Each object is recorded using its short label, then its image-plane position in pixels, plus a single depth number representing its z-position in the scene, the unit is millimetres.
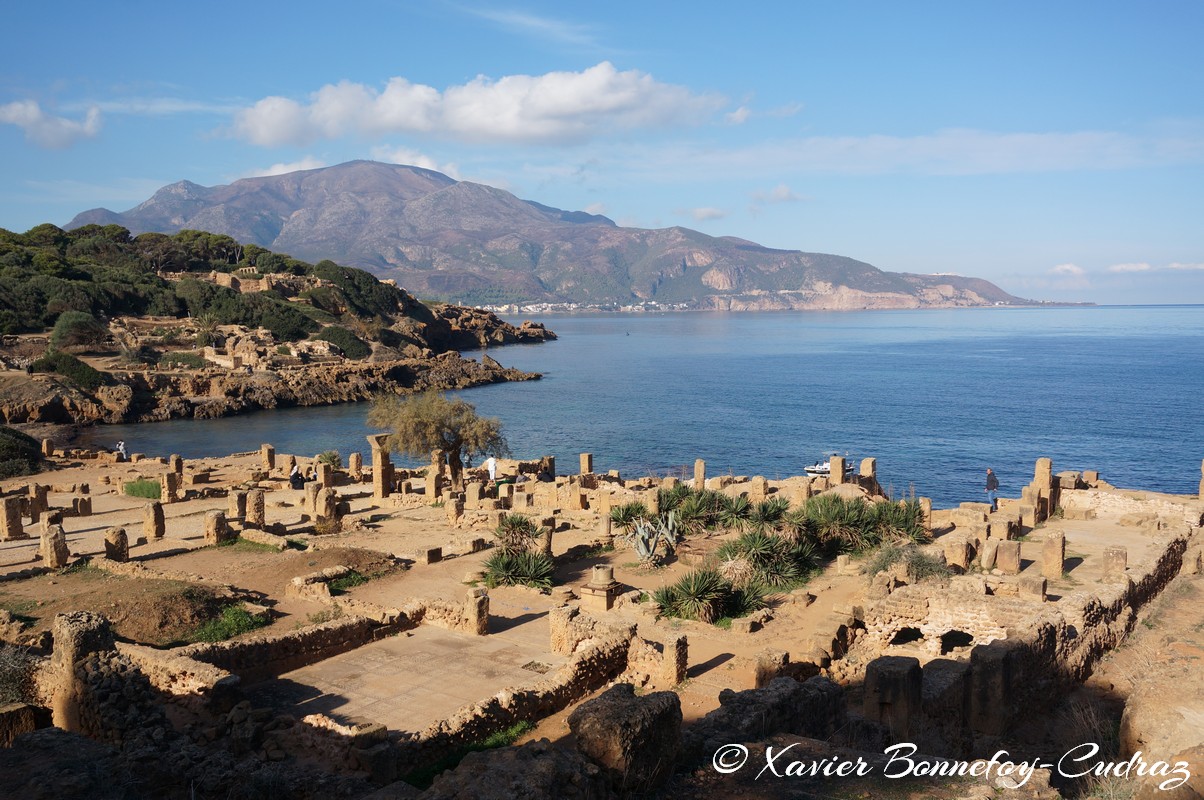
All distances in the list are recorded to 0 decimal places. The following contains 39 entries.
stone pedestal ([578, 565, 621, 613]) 18000
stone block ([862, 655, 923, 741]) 11664
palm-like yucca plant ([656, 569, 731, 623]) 17312
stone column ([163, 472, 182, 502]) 29891
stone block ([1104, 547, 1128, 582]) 19094
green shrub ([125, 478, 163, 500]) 31391
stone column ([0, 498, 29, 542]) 24062
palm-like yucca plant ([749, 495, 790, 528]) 23062
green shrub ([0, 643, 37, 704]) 12047
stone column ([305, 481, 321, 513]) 27181
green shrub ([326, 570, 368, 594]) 19375
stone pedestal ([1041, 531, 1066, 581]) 20062
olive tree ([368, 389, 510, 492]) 37094
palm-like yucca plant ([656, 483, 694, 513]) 24922
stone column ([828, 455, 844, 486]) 29867
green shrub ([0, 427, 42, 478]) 37469
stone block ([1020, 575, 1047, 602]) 16703
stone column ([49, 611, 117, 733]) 11625
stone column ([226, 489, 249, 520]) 26281
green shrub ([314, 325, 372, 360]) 103938
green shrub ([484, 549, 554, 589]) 19906
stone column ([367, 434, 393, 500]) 31594
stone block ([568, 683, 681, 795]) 7879
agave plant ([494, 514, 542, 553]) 22172
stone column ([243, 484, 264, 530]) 25578
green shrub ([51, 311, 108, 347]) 80812
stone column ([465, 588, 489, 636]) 16359
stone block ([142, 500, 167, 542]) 23703
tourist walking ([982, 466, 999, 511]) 31859
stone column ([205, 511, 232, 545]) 23562
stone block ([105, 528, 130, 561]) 21188
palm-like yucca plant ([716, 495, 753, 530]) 23906
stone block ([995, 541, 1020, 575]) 20141
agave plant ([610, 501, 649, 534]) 24391
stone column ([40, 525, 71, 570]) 20547
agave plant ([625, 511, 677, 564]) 21938
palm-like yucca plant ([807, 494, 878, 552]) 22531
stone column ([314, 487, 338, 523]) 26234
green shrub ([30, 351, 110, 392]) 71438
